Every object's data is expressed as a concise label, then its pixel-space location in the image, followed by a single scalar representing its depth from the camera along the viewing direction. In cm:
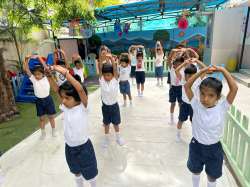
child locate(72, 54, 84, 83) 446
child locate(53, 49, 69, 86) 402
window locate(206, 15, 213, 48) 963
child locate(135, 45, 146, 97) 571
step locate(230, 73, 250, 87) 666
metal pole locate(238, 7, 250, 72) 817
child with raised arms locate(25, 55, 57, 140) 327
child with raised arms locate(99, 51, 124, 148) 289
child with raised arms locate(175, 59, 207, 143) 271
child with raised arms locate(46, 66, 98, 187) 179
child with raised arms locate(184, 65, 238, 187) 165
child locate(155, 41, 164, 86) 682
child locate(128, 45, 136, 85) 693
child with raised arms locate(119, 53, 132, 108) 472
